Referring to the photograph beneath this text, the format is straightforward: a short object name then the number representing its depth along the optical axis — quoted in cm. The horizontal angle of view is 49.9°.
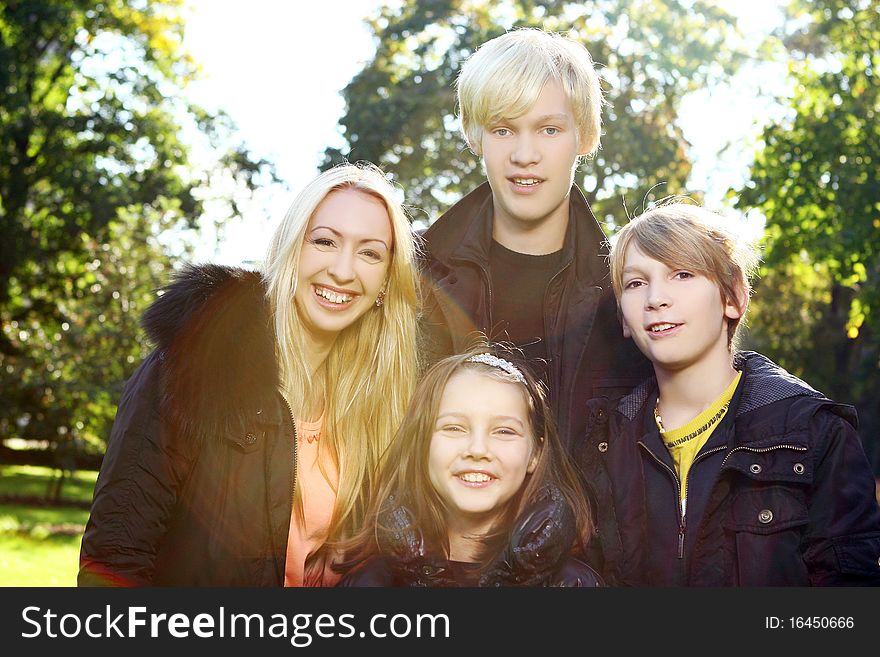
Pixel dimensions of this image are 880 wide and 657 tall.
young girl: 340
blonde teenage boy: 398
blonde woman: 342
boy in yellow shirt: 330
